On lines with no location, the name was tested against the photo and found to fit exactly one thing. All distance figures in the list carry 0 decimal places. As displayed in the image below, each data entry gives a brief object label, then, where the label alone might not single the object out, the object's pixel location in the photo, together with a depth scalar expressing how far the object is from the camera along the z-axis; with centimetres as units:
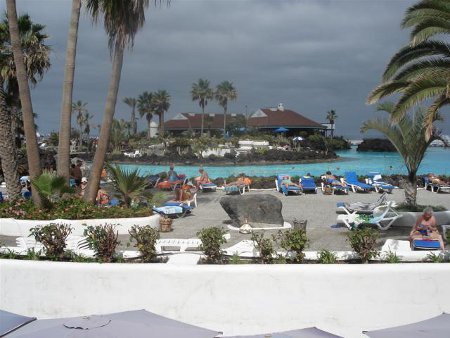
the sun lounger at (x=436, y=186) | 1760
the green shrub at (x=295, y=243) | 602
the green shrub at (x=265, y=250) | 609
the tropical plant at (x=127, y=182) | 1105
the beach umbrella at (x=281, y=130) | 6181
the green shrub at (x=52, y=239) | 640
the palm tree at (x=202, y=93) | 7950
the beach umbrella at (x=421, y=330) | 409
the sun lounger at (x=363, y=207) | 1092
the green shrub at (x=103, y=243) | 622
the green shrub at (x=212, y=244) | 621
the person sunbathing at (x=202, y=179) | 1802
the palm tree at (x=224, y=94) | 8012
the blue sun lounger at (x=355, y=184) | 1744
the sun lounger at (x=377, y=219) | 995
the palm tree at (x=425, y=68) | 795
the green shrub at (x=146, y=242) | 623
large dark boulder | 1052
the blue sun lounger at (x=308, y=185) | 1739
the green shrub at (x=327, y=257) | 605
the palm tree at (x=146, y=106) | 8588
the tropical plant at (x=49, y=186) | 1011
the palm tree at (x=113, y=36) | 1105
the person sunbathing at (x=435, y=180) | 1780
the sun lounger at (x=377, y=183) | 1748
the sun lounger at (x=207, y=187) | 1791
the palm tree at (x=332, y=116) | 7519
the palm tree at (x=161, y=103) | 8425
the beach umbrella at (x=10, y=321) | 443
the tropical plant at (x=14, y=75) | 1083
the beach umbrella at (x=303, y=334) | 425
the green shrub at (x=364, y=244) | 603
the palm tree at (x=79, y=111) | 7169
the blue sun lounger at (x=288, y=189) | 1678
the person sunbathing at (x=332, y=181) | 1705
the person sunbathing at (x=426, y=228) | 764
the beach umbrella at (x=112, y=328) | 411
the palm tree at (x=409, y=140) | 1139
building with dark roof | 6719
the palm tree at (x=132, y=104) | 8620
